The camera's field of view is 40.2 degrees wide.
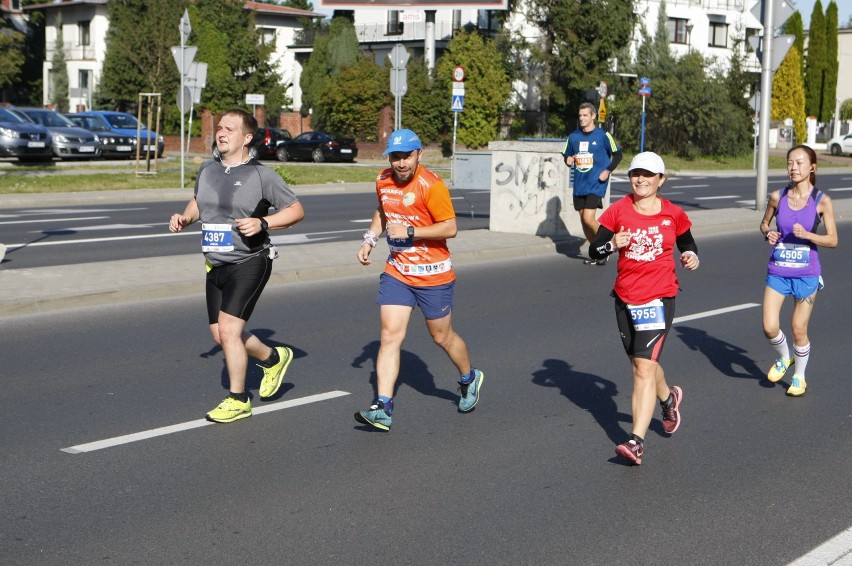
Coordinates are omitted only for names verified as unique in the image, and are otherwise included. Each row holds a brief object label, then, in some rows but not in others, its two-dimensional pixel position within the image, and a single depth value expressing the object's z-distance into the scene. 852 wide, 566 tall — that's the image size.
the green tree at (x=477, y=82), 50.31
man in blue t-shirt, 14.56
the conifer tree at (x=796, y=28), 68.56
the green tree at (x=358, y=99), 50.06
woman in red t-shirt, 6.20
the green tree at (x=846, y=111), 79.12
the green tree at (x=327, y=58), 58.50
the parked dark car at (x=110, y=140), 37.38
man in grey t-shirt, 6.90
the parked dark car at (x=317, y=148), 44.56
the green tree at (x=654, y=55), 52.19
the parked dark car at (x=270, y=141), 45.12
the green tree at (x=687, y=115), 50.53
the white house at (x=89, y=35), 68.81
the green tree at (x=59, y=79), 68.81
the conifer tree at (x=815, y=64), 71.69
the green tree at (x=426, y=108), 50.25
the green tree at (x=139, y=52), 56.59
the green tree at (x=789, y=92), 65.88
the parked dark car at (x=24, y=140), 33.38
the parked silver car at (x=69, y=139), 35.75
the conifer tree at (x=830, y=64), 72.06
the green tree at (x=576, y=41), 51.16
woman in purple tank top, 7.96
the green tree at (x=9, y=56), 33.56
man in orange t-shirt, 6.72
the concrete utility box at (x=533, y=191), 17.11
